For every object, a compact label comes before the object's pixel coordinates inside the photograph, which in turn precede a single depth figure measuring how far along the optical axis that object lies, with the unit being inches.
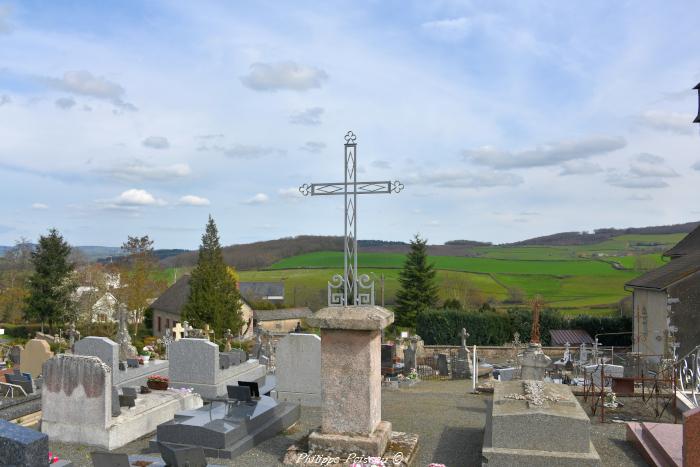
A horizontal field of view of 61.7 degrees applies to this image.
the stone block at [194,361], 526.3
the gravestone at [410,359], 869.6
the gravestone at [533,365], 479.5
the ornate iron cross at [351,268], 303.3
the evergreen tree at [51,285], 1392.7
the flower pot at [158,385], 467.7
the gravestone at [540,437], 273.0
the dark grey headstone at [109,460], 254.8
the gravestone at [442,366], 878.4
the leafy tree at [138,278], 1620.3
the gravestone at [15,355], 729.8
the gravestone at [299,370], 484.1
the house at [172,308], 1768.0
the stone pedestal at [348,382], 299.6
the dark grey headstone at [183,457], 267.9
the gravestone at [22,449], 222.1
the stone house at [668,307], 892.6
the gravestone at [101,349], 530.9
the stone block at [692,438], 248.7
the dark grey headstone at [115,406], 373.2
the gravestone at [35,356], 644.7
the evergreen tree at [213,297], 1423.5
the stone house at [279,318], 1852.4
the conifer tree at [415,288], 1659.7
